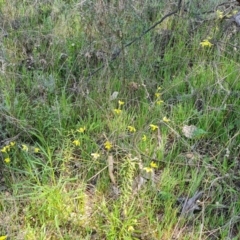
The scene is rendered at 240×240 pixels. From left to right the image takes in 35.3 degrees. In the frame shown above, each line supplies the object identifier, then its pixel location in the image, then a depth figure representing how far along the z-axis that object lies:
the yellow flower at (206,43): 2.69
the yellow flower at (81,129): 2.10
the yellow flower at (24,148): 1.98
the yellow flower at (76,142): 2.03
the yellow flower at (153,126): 2.08
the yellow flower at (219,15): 3.03
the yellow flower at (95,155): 1.96
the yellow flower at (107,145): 2.00
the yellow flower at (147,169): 1.83
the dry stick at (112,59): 2.51
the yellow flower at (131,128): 2.11
